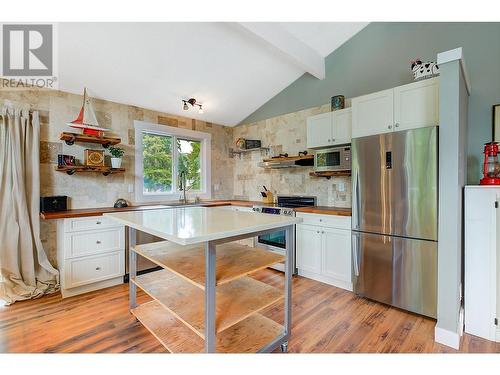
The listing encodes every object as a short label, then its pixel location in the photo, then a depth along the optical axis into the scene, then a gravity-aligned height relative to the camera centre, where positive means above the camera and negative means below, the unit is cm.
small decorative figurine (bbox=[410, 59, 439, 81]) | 226 +109
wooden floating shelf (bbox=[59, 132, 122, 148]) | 297 +59
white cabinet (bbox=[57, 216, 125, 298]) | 264 -77
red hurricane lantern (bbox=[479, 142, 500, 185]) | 202 +18
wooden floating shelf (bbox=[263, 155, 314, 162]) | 349 +41
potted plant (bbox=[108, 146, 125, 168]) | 332 +42
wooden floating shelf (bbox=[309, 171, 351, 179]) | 323 +16
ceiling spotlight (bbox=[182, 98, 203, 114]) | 372 +128
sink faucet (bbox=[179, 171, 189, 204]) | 419 +5
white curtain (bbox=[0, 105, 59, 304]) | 261 -29
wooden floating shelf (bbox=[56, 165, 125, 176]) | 296 +21
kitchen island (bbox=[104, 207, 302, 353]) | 138 -76
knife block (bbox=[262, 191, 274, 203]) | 421 -19
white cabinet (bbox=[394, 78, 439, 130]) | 217 +75
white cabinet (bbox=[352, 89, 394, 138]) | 246 +76
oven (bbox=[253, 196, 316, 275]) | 331 -36
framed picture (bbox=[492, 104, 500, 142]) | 229 +60
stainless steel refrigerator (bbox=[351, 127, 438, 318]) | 214 -31
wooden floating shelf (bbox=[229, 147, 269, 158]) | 439 +66
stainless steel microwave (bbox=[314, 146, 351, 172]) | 296 +34
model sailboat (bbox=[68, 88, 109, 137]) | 297 +81
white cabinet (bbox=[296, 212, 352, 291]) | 278 -76
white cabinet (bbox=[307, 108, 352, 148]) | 301 +74
